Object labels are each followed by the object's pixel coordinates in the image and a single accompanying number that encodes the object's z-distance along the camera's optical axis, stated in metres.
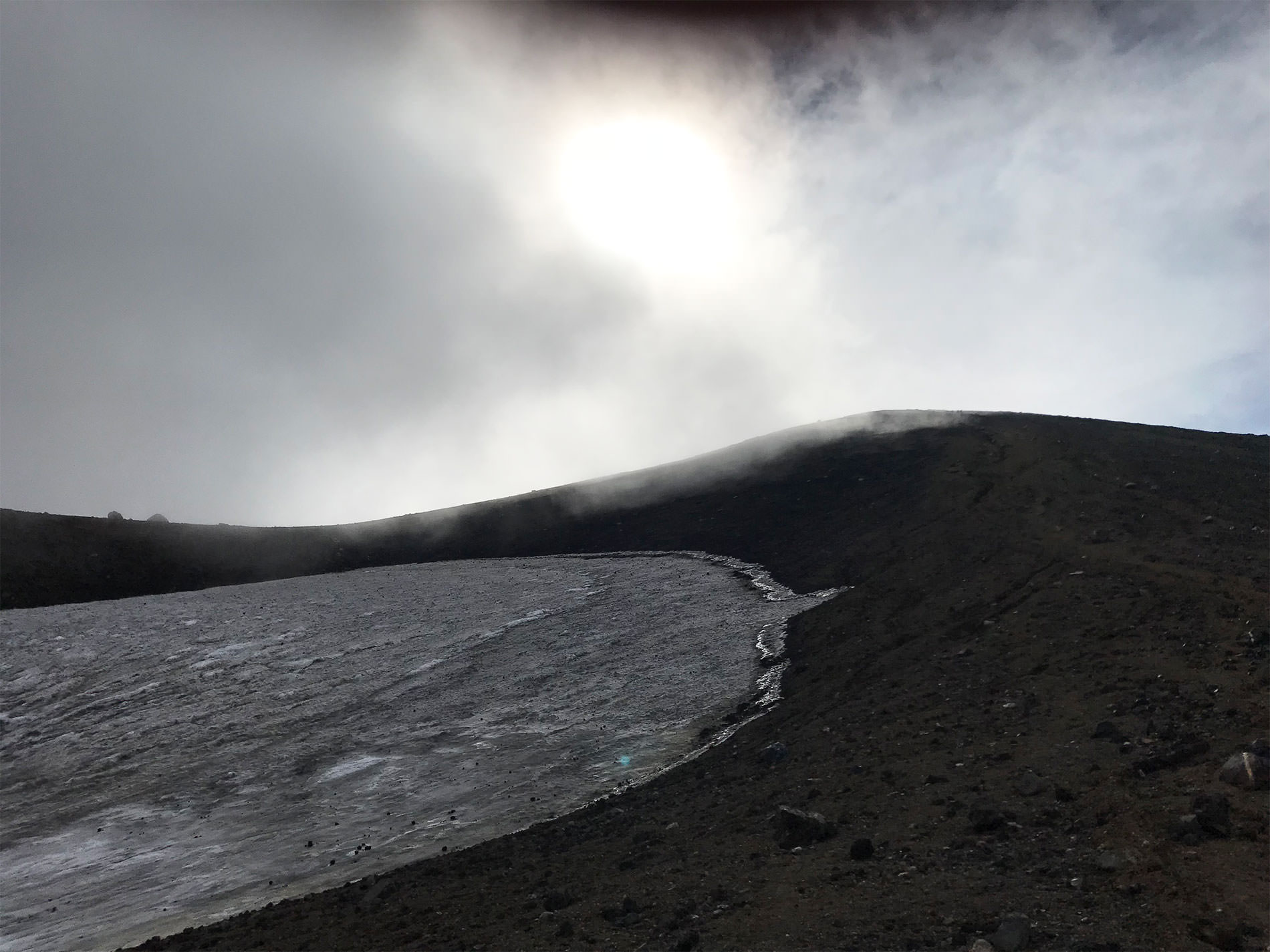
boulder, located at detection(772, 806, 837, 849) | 12.55
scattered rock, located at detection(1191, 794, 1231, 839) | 9.86
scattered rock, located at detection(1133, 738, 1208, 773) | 11.75
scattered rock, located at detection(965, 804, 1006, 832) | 11.49
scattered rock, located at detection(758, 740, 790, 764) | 17.17
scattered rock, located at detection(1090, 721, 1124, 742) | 13.27
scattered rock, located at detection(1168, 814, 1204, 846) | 9.90
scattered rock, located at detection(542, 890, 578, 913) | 12.14
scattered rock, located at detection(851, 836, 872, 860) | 11.52
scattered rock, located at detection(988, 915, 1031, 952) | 8.68
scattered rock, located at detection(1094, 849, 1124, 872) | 9.89
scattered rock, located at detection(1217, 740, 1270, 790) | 10.48
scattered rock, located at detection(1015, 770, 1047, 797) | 12.27
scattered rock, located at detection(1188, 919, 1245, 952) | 8.24
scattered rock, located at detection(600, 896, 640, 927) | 11.18
